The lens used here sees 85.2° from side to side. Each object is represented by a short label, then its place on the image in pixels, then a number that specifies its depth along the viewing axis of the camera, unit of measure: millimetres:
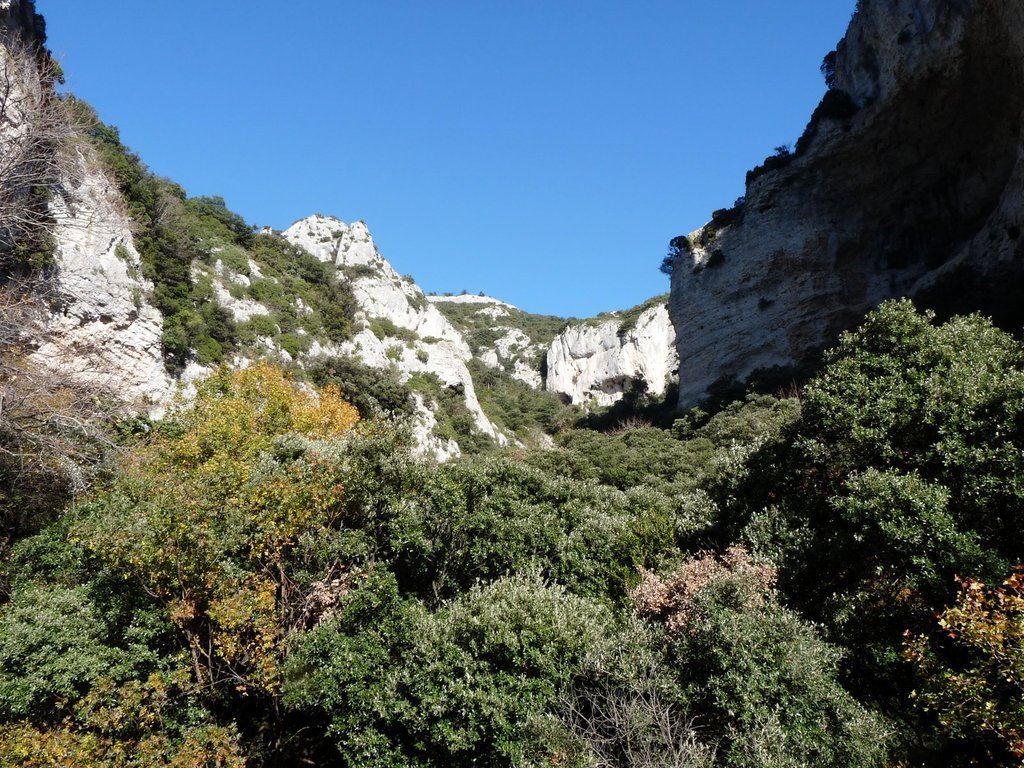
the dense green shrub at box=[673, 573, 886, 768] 7582
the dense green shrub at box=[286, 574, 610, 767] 8539
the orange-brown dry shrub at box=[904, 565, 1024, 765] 6547
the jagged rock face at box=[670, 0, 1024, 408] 26844
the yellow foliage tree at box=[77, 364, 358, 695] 10484
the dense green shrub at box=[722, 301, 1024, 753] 9492
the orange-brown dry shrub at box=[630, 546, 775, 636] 9602
